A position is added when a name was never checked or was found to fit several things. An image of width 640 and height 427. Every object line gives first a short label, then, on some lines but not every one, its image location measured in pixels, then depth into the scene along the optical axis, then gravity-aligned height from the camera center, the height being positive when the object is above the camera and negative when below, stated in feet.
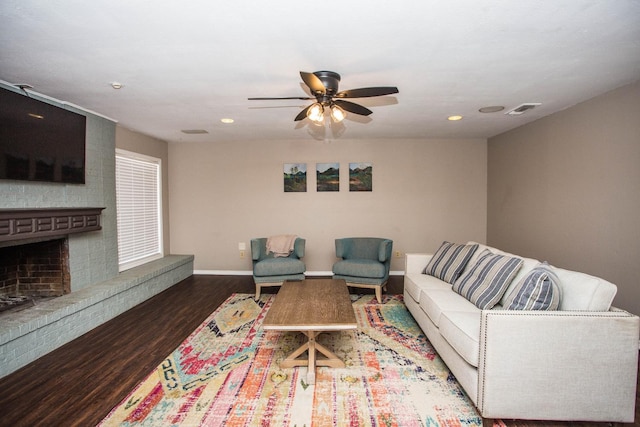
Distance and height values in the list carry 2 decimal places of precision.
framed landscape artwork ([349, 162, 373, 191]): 18.01 +1.85
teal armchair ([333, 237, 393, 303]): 13.56 -2.51
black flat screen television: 8.86 +2.20
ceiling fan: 7.58 +2.94
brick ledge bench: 8.12 -3.33
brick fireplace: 10.61 -1.93
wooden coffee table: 7.64 -2.81
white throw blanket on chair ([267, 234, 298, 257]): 15.64 -1.81
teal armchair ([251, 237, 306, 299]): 14.02 -2.74
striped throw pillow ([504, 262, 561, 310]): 6.67 -1.87
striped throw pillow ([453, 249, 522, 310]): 8.29 -2.06
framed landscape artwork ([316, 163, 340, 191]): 18.03 +1.86
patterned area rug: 6.41 -4.23
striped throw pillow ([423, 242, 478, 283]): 10.92 -1.98
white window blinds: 14.47 +0.08
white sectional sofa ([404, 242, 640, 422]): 5.95 -3.02
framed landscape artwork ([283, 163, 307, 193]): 18.11 +1.83
